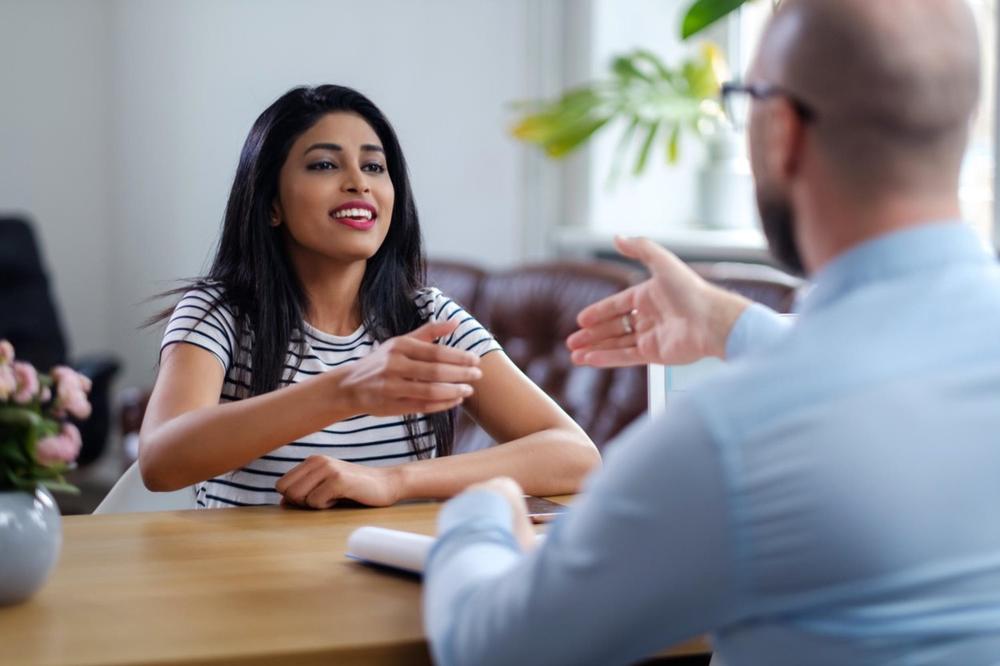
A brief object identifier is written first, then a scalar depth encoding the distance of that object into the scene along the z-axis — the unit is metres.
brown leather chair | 3.46
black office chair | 4.45
